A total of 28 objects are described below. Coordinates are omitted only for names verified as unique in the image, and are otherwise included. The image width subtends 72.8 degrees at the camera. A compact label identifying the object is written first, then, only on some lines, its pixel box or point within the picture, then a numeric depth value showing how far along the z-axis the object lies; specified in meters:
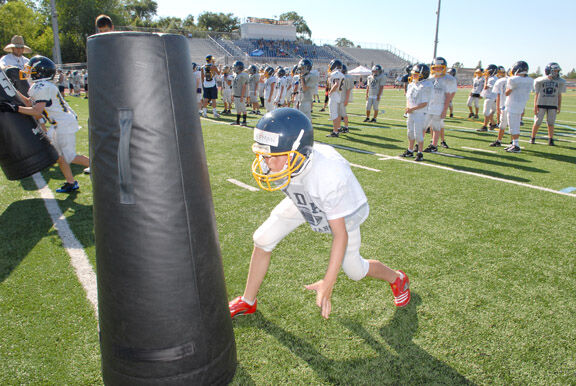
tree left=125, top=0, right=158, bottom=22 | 85.44
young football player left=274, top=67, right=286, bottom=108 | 12.18
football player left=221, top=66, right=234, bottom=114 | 14.95
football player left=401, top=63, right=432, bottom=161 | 7.07
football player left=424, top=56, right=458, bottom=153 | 7.71
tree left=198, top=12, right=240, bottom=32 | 90.94
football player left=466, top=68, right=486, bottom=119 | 12.92
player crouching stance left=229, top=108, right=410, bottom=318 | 2.00
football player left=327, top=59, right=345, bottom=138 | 9.81
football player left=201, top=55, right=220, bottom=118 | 13.00
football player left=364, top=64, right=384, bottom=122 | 12.33
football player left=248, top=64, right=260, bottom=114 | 14.59
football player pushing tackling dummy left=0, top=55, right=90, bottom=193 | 4.79
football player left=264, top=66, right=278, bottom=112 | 12.93
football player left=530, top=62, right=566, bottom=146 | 8.80
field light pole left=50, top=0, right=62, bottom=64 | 21.44
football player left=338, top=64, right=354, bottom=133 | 10.54
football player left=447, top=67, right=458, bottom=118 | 11.15
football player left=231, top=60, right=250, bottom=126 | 11.77
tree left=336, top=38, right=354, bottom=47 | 117.31
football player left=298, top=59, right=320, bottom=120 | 10.38
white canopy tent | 35.03
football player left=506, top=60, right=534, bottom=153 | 8.19
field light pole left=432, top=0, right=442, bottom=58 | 31.56
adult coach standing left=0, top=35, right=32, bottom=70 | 8.18
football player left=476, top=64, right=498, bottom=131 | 10.86
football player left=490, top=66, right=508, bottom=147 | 8.88
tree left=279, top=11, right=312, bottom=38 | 107.56
